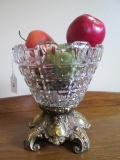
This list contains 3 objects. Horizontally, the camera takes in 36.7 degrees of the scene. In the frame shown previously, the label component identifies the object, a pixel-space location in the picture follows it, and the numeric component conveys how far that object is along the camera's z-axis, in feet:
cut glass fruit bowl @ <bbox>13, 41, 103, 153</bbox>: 1.22
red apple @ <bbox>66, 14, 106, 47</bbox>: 1.34
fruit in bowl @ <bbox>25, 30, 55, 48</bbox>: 1.39
